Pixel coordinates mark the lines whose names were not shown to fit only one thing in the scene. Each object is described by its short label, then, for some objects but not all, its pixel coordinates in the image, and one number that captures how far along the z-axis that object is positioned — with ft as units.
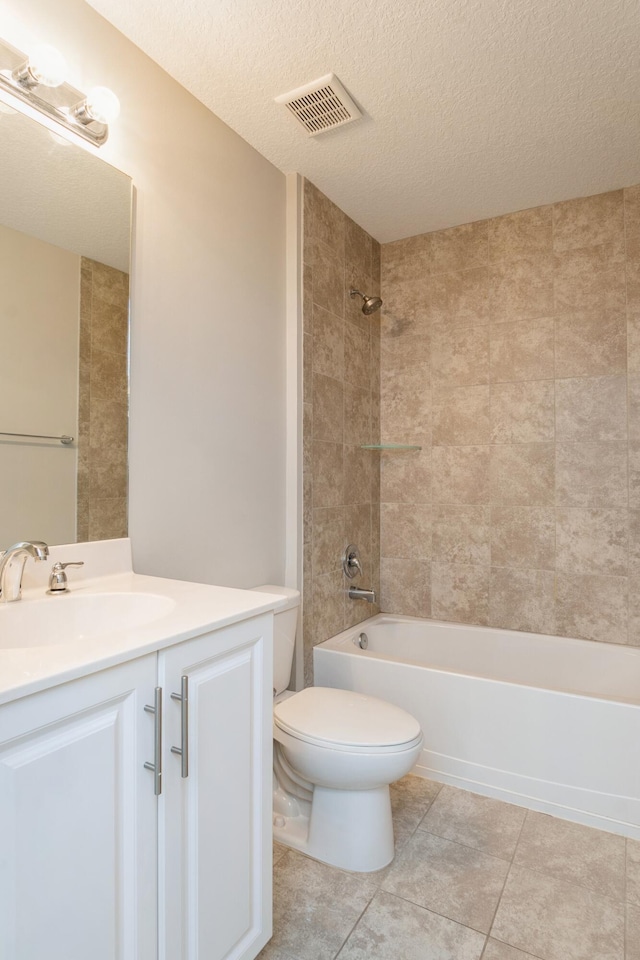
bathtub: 5.96
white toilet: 5.08
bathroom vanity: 2.42
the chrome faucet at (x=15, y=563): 3.88
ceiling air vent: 5.86
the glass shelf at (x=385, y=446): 9.09
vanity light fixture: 4.17
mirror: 4.22
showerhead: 8.96
